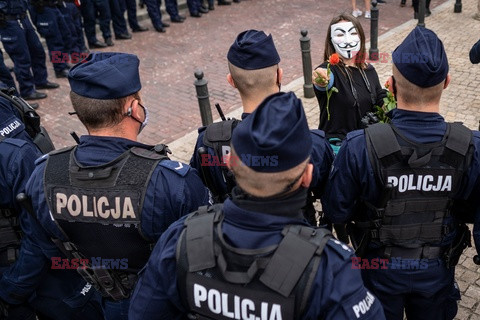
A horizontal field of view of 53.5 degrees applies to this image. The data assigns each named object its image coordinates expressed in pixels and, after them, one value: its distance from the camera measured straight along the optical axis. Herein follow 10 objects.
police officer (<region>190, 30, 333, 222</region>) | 3.14
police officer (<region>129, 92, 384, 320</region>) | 1.80
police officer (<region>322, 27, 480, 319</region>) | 2.65
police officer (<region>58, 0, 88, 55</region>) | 9.19
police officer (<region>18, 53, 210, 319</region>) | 2.50
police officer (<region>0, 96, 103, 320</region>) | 3.05
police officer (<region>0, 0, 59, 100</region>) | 7.66
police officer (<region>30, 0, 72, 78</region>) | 8.66
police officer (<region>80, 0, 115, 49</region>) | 10.14
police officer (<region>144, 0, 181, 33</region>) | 11.34
